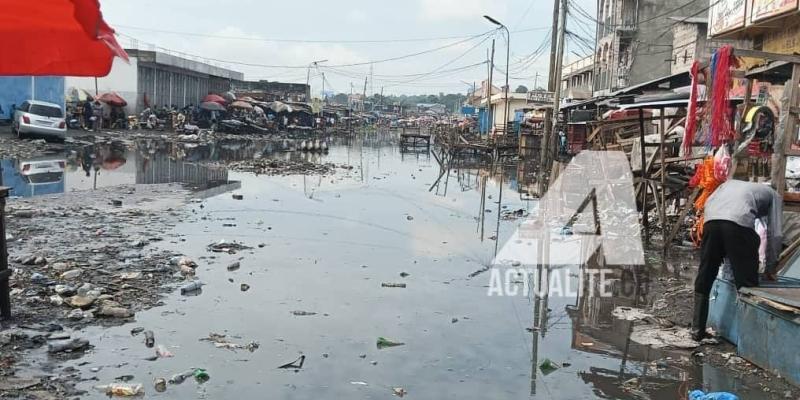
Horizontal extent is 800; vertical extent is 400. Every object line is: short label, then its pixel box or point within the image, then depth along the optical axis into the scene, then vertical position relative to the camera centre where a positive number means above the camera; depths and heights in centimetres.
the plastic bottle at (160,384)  456 -170
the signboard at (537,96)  4597 +408
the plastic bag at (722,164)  627 -3
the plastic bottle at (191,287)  696 -155
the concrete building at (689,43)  2737 +501
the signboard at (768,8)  1401 +343
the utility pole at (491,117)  4212 +301
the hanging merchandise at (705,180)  645 -19
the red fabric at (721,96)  675 +66
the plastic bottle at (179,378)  470 -169
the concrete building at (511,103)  5059 +386
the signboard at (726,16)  1659 +385
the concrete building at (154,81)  4172 +380
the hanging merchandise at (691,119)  759 +48
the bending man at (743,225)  538 -52
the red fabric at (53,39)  254 +37
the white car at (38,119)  2483 +53
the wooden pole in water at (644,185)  1038 -43
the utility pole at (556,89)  2153 +215
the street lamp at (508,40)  3203 +618
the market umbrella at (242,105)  5025 +281
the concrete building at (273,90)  6479 +569
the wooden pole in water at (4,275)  535 -115
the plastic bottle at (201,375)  476 -169
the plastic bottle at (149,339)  543 -165
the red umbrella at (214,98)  4878 +312
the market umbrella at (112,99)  3853 +216
